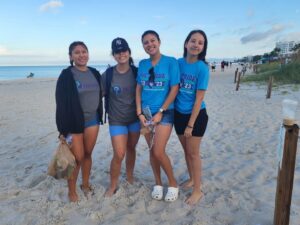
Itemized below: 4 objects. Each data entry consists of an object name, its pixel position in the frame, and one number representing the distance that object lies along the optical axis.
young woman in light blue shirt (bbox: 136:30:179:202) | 3.58
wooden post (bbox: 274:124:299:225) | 2.62
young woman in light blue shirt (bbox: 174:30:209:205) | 3.55
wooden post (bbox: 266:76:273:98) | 12.78
